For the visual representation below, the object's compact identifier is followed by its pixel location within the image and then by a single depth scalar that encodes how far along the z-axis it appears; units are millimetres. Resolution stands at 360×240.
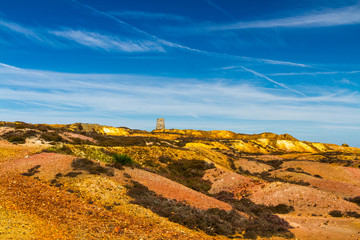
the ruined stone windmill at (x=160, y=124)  164750
